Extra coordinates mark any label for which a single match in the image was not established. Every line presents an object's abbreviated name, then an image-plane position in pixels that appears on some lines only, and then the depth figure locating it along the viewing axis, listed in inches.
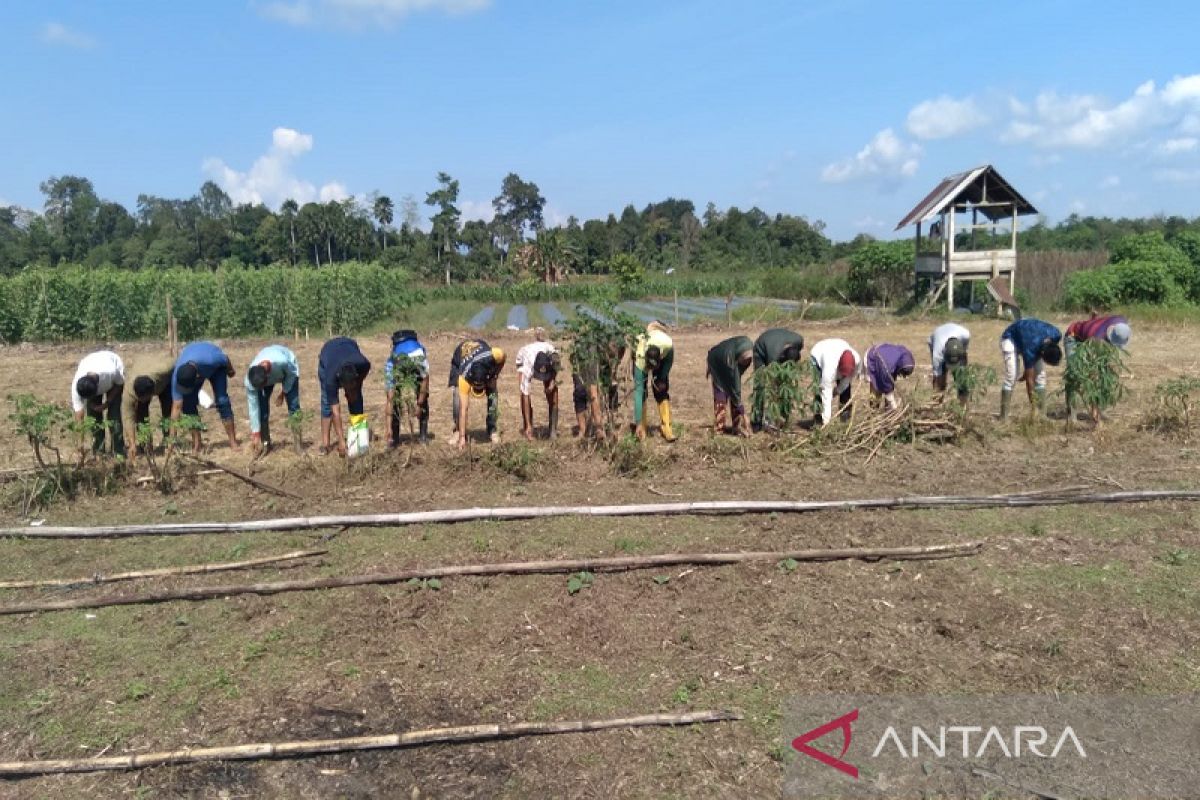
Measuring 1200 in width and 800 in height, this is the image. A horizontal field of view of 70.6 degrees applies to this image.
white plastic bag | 341.7
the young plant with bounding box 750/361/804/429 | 355.3
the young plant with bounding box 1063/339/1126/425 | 368.8
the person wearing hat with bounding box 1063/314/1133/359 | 383.9
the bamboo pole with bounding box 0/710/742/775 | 151.6
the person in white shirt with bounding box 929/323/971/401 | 373.7
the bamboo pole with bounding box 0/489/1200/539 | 276.4
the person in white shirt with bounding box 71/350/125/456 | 333.4
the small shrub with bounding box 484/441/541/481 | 325.7
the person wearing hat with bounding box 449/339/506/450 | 354.0
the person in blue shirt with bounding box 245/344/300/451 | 346.9
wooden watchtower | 1042.1
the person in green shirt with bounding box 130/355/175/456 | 346.3
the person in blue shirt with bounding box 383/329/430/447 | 347.3
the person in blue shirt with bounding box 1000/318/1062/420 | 385.7
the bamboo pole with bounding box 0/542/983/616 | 223.6
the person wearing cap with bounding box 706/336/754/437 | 365.4
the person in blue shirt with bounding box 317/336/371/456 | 337.7
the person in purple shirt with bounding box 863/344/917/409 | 362.9
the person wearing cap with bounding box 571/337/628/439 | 345.7
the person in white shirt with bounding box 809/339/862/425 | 357.7
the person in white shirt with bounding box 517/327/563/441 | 358.3
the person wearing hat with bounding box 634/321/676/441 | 358.3
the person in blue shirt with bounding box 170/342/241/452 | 349.1
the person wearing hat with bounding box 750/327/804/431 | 365.7
